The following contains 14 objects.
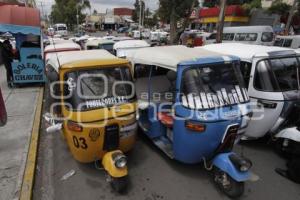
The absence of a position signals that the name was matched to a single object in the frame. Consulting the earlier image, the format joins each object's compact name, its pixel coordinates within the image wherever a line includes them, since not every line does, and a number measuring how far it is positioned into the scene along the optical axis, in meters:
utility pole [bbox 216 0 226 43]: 15.51
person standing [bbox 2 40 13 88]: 9.30
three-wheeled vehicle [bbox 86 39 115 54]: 12.34
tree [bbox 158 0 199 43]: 22.82
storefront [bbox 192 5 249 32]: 36.66
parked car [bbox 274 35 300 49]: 15.36
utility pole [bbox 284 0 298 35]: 23.06
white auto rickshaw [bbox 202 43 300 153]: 5.00
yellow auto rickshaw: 3.98
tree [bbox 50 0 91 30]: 52.47
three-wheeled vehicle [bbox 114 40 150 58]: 9.80
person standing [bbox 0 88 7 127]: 4.86
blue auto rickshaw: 3.88
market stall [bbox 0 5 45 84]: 8.77
